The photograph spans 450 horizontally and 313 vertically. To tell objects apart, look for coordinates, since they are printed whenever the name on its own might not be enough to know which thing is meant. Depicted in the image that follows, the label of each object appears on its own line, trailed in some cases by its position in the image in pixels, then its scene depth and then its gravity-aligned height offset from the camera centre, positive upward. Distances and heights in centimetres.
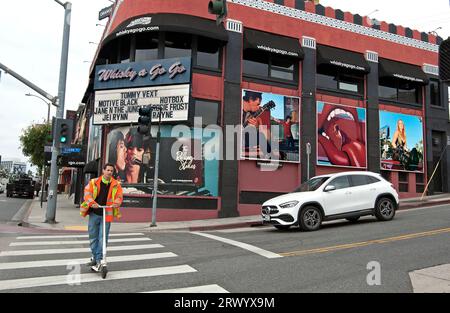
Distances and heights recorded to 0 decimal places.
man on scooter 712 -23
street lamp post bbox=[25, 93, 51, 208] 2904 +802
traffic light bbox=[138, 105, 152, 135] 1466 +263
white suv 1206 -6
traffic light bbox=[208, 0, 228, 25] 928 +426
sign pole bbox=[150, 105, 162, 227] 1518 +30
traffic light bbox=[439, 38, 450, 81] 529 +184
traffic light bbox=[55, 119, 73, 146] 1653 +245
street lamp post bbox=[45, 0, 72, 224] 1641 +417
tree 5081 +611
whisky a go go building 1739 +448
